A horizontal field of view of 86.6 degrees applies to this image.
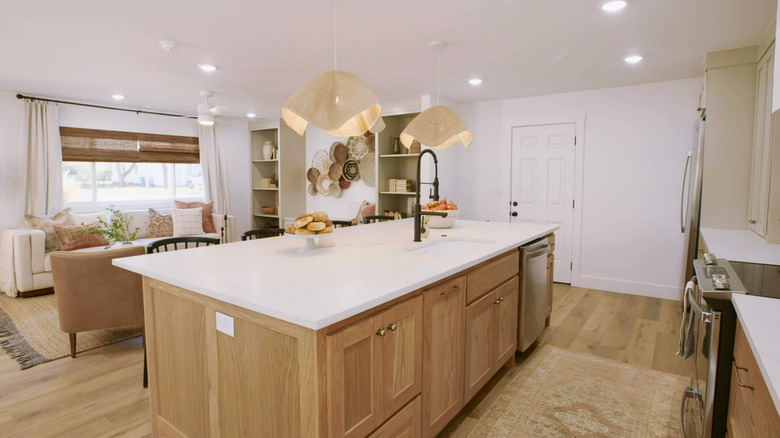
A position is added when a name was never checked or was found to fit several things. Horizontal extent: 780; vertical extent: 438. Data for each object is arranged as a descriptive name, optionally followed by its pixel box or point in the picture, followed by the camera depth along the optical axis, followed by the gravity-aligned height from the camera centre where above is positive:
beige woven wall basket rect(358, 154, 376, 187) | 6.31 +0.38
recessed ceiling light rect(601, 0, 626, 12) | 2.45 +1.14
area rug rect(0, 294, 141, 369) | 3.16 -1.20
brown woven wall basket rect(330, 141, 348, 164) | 6.55 +0.67
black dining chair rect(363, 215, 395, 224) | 4.54 -0.28
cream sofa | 4.55 -0.80
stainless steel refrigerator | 3.46 -0.07
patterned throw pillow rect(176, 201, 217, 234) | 6.44 -0.30
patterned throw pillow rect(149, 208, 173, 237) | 6.00 -0.45
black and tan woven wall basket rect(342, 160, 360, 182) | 6.50 +0.36
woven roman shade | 5.70 +0.70
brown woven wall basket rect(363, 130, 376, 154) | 6.05 +0.78
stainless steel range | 1.51 -0.57
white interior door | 5.07 +0.19
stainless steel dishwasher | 2.86 -0.70
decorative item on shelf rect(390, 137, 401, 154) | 5.91 +0.70
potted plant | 3.31 -0.31
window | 5.80 +0.41
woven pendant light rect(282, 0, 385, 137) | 1.81 +0.41
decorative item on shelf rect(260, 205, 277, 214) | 7.70 -0.28
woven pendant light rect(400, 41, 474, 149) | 2.91 +0.48
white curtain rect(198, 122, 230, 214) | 7.05 +0.49
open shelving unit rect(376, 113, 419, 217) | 5.82 +0.40
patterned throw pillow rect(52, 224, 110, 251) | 4.80 -0.50
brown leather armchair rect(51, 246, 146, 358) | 2.92 -0.71
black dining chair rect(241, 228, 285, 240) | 3.06 -0.30
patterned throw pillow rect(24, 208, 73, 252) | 4.89 -0.39
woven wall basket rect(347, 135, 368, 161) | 6.36 +0.72
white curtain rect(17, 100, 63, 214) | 5.21 +0.46
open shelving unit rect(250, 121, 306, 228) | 7.16 +0.38
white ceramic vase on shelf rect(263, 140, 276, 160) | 7.50 +0.79
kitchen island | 1.34 -0.55
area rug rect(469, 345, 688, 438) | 2.21 -1.23
